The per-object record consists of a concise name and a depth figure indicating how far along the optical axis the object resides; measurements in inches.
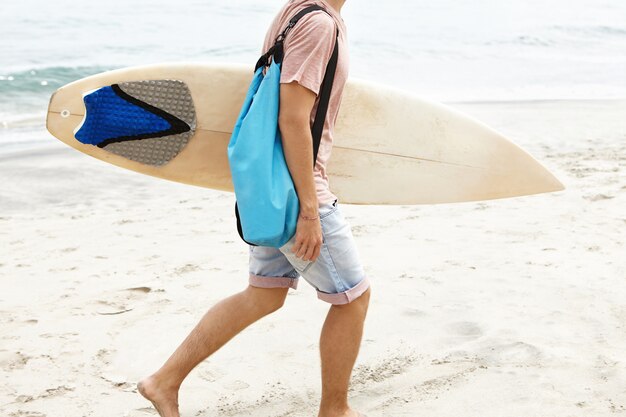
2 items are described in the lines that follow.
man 84.5
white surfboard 120.6
